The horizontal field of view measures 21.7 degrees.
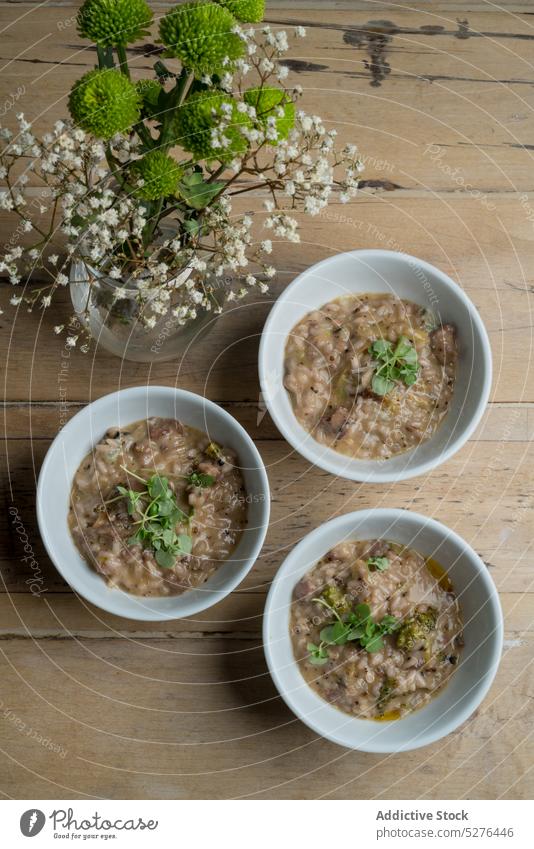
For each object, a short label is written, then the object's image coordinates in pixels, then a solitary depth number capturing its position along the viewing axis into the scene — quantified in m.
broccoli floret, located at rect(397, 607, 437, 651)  0.91
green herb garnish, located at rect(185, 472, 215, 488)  0.91
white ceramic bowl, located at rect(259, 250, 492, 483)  0.91
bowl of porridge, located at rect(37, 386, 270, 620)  0.90
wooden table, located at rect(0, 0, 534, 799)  0.94
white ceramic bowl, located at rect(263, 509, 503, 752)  0.89
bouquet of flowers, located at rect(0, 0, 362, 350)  0.73
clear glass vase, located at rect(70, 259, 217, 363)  0.90
